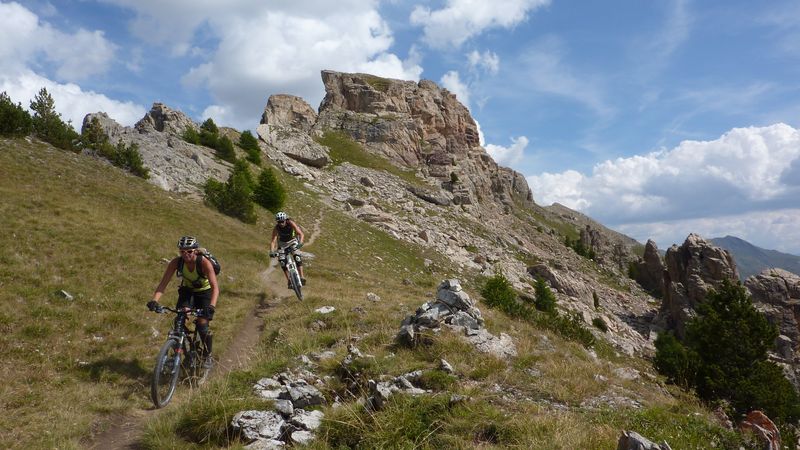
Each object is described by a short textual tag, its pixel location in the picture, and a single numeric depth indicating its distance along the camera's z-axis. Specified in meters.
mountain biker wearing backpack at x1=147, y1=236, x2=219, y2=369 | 9.44
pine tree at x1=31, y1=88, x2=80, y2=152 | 32.22
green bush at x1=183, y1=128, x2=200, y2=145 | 54.09
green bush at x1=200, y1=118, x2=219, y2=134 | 61.16
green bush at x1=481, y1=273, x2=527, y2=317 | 27.91
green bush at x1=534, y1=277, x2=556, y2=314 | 47.75
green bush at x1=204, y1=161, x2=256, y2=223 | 34.66
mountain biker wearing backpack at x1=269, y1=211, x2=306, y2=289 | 17.02
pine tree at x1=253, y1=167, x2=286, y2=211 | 42.28
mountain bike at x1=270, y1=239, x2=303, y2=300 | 16.69
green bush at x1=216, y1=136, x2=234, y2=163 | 53.86
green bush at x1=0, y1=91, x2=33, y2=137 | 29.72
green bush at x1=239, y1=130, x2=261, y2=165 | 61.06
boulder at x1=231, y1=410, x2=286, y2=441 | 6.25
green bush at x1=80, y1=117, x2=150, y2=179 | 34.50
